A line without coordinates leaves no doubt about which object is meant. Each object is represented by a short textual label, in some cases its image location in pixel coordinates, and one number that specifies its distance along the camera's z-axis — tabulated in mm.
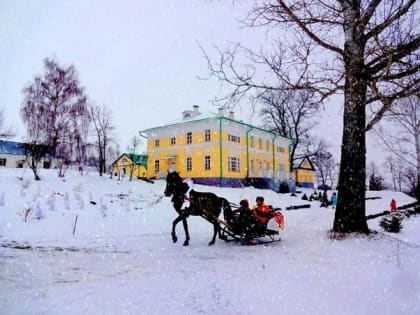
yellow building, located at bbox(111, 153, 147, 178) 53978
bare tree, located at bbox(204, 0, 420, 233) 6031
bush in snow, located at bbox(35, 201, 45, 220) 9555
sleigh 8352
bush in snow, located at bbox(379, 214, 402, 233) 9227
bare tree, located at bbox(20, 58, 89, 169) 25094
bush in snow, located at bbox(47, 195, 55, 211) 10758
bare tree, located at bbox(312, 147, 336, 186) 74838
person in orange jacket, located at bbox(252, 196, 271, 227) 8484
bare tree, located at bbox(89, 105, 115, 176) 28406
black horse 8180
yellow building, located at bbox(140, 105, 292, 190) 32250
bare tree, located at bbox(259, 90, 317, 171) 40281
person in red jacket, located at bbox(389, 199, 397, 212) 14747
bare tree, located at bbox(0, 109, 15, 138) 24066
